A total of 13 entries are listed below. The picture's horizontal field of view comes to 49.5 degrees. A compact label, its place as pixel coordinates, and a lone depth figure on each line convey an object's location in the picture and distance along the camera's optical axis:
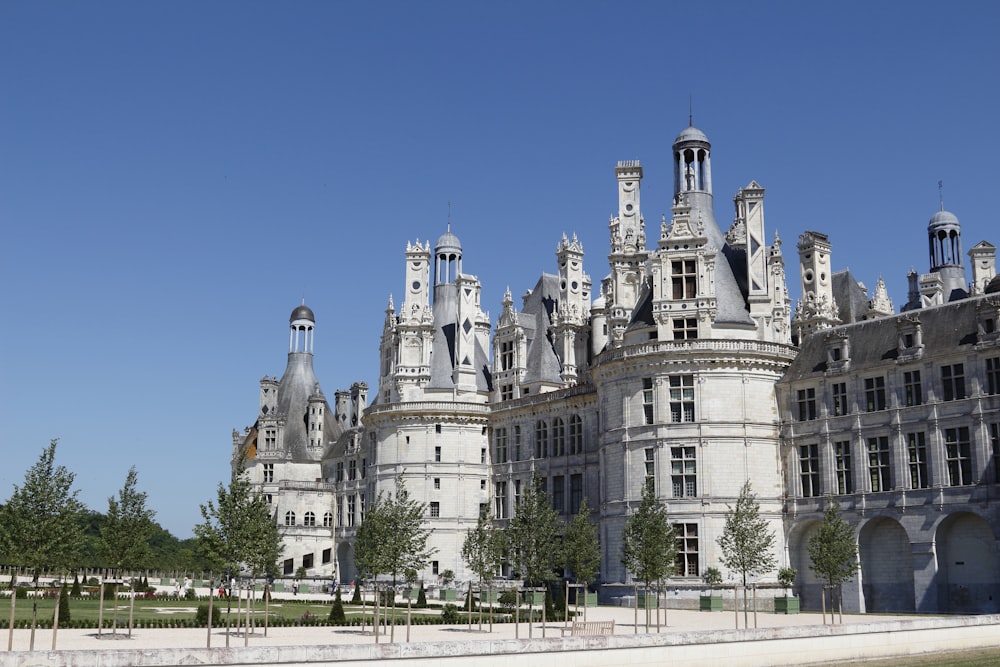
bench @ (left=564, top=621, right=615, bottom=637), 32.59
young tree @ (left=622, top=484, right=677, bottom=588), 41.91
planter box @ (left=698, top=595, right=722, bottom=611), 50.12
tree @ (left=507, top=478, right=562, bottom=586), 40.72
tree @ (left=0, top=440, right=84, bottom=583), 30.47
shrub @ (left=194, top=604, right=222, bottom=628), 39.41
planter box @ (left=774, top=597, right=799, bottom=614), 48.94
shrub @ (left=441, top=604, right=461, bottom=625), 42.53
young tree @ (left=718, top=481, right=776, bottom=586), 40.94
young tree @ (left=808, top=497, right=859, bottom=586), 40.94
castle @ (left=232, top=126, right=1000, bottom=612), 47.56
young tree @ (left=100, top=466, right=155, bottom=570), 45.19
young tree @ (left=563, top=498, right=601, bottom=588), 45.31
